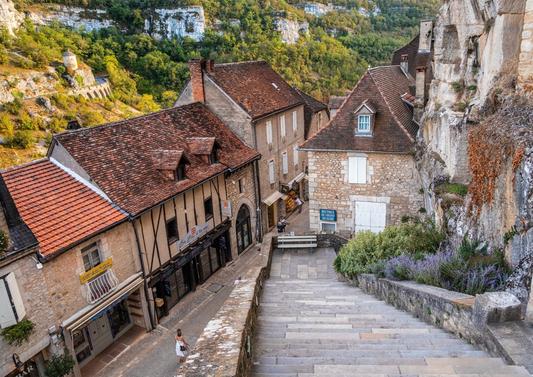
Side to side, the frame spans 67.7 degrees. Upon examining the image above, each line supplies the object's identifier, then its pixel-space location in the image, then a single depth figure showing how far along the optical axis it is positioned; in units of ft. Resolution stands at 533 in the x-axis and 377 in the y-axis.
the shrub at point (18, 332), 31.22
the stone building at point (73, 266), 34.01
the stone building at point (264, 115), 66.44
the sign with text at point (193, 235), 49.98
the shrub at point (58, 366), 33.68
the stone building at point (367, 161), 54.44
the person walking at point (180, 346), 37.76
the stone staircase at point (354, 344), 14.39
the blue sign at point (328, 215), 60.13
